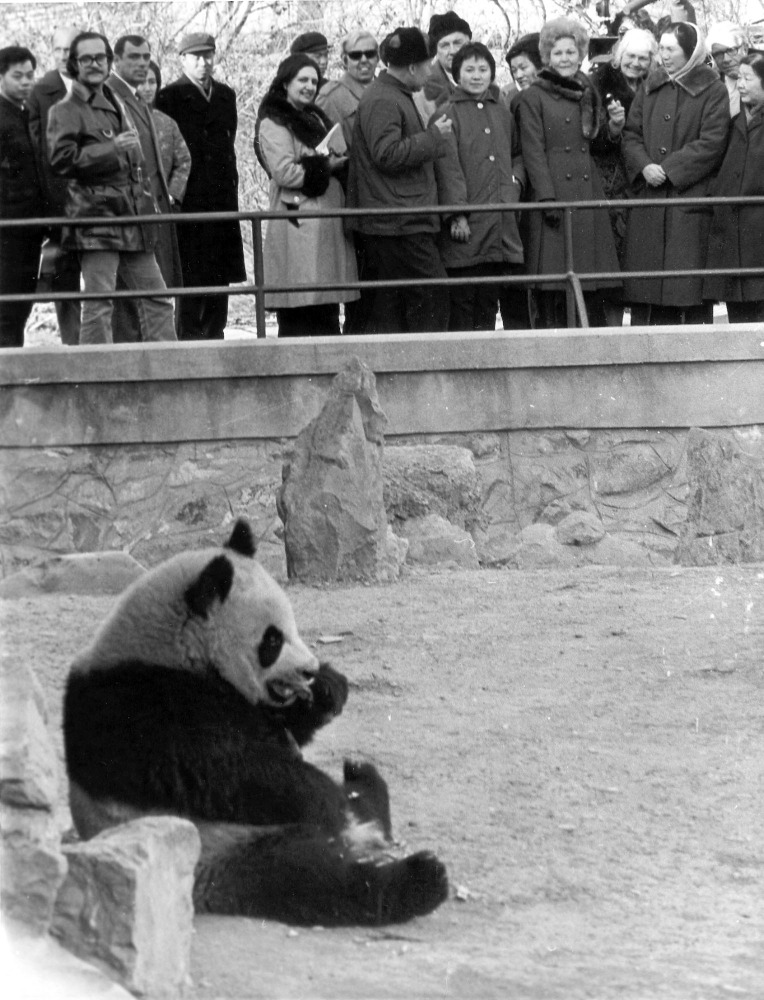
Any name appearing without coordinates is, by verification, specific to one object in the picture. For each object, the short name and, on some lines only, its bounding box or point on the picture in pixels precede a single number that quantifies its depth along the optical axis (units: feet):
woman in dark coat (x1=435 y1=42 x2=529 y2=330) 58.90
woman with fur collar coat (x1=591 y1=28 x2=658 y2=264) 63.21
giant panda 22.82
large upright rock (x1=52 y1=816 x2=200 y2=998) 19.33
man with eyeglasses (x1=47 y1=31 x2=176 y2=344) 54.44
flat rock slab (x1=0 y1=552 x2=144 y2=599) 43.95
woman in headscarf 60.29
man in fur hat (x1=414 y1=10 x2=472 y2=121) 61.16
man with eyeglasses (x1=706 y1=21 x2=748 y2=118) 64.18
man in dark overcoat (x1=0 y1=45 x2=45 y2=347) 56.59
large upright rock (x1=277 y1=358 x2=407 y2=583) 47.01
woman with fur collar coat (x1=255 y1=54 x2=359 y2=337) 57.82
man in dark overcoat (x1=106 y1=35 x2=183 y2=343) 57.67
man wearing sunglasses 60.70
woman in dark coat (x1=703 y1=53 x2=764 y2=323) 59.93
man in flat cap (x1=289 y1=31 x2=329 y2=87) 61.00
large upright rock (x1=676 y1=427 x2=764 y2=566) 49.57
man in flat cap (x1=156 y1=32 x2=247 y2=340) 60.95
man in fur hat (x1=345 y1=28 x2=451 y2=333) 57.06
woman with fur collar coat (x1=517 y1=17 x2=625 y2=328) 59.77
